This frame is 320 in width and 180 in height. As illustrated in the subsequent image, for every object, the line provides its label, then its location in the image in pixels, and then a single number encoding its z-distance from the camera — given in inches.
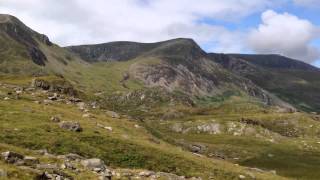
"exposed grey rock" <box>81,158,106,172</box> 1230.6
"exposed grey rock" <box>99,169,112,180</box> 1136.2
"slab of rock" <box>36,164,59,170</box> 1040.6
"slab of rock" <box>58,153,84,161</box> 1305.6
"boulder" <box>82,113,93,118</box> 2411.6
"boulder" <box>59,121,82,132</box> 1948.0
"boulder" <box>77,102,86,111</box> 2681.1
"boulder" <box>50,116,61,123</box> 2050.8
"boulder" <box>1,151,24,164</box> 1007.7
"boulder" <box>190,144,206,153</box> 2853.3
